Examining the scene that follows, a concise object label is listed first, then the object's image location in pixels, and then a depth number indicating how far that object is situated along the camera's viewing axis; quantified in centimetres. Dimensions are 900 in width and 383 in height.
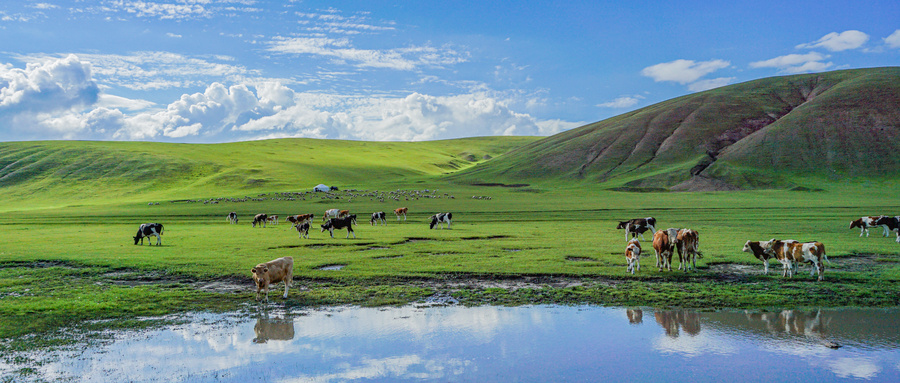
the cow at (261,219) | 5062
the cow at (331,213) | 5749
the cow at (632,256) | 2086
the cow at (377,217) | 5105
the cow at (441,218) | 4431
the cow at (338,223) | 3728
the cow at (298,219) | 4825
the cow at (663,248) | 2120
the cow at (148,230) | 3347
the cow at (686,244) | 2102
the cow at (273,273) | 1744
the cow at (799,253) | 1927
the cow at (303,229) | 3622
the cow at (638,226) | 3272
